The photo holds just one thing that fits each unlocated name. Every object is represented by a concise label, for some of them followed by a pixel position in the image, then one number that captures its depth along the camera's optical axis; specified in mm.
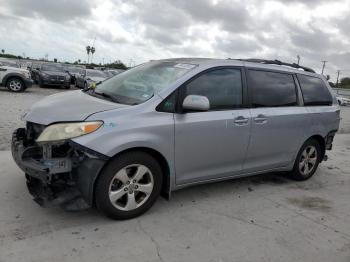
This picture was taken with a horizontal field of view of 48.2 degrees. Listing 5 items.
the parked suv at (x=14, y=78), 17578
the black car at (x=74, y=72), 26144
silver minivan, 3740
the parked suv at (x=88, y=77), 22880
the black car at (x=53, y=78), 22359
